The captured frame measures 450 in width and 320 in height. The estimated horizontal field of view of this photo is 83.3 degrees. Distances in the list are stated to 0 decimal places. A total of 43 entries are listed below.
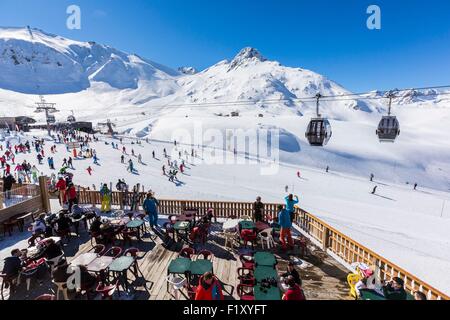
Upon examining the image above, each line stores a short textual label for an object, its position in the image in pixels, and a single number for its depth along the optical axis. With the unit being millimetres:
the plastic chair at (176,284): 6602
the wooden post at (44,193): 12970
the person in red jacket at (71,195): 12938
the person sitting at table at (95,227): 9398
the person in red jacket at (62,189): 13828
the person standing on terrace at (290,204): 10156
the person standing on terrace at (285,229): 9094
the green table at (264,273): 6461
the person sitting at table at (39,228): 9328
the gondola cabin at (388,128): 15486
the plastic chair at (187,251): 7897
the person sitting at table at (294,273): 6219
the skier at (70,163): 29609
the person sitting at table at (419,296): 5402
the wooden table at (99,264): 6918
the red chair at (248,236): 9383
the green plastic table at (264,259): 7211
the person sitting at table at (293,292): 5273
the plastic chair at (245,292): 6269
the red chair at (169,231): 10323
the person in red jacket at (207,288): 5195
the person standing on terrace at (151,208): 10930
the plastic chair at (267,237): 9391
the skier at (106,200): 13258
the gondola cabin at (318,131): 13859
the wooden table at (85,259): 7360
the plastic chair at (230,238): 9512
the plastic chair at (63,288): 6202
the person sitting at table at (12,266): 6793
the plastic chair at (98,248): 8550
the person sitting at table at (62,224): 9742
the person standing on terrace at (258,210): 11031
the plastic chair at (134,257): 7698
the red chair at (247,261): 7402
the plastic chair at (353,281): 6755
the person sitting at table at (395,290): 5765
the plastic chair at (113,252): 8936
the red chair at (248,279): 6635
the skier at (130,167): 29078
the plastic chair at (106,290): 6290
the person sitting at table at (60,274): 6164
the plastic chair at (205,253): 8016
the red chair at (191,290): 6414
